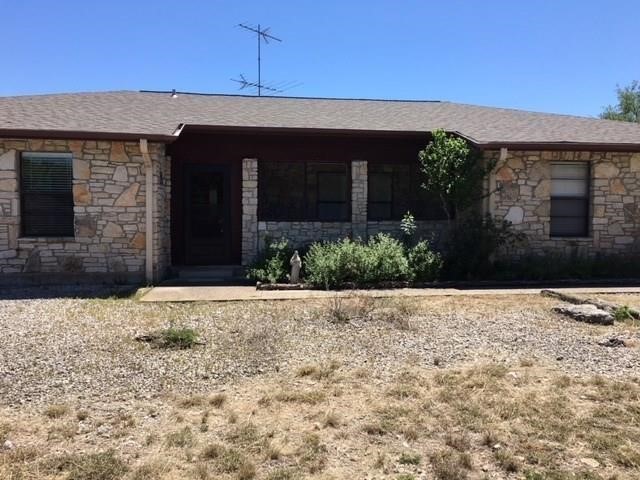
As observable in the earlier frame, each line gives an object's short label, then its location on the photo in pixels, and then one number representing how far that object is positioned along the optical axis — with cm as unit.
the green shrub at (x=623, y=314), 793
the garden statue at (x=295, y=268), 1072
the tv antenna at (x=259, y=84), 1873
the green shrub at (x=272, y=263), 1095
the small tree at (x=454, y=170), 1152
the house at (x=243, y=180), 1084
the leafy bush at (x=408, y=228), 1227
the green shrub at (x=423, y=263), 1104
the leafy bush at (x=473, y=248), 1145
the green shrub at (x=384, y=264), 1064
